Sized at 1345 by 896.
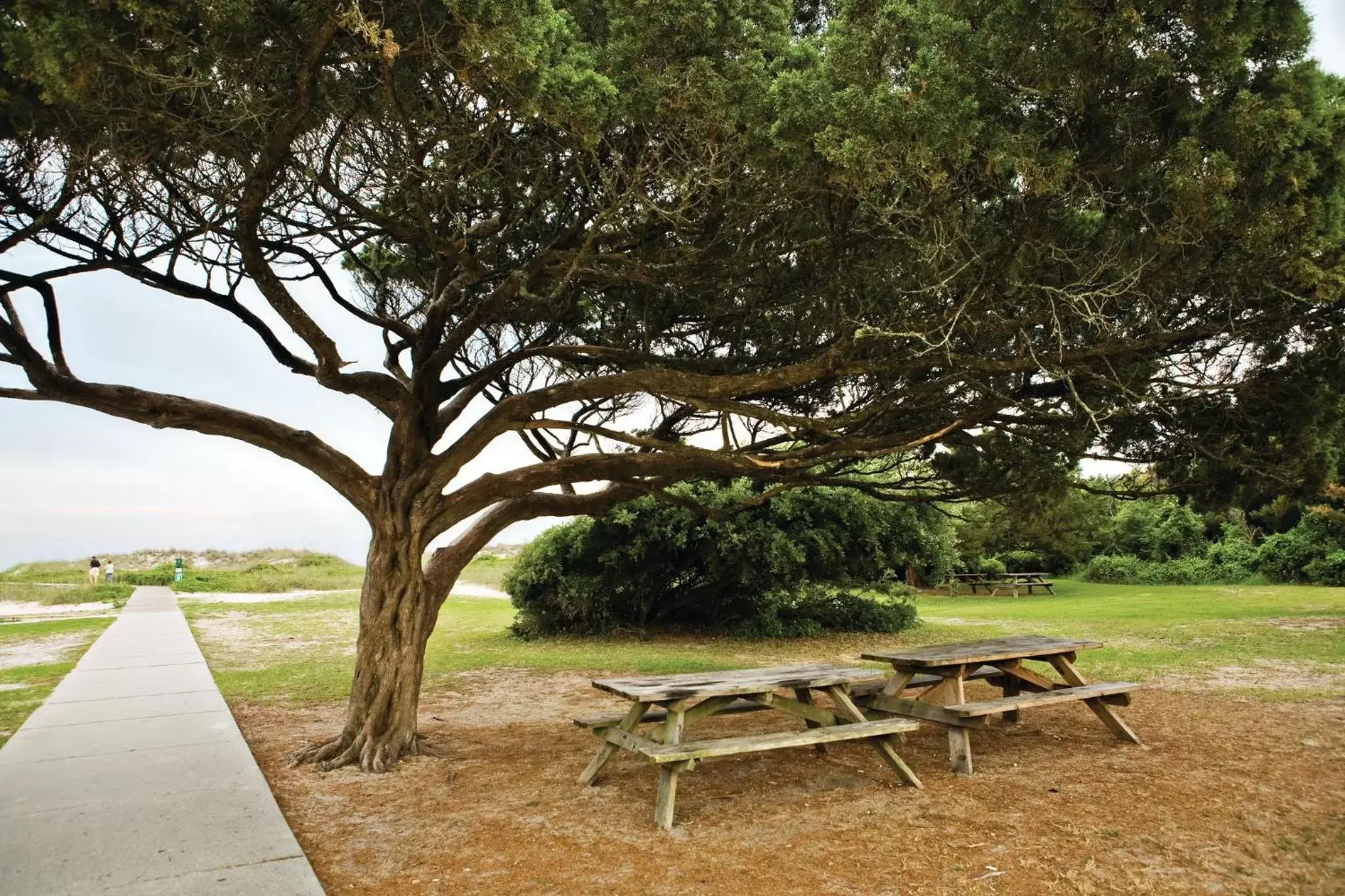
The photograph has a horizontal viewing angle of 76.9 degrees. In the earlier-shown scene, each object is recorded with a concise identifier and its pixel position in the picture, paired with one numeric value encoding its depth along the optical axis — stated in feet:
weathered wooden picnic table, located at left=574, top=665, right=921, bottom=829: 15.96
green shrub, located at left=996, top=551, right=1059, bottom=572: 110.01
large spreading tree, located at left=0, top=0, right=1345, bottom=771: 14.35
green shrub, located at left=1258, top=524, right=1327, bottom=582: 85.61
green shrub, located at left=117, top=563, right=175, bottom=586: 110.22
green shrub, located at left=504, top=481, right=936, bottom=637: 49.88
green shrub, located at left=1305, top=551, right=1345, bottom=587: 82.17
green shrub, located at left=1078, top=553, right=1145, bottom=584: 101.60
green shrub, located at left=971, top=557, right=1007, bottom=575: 104.01
